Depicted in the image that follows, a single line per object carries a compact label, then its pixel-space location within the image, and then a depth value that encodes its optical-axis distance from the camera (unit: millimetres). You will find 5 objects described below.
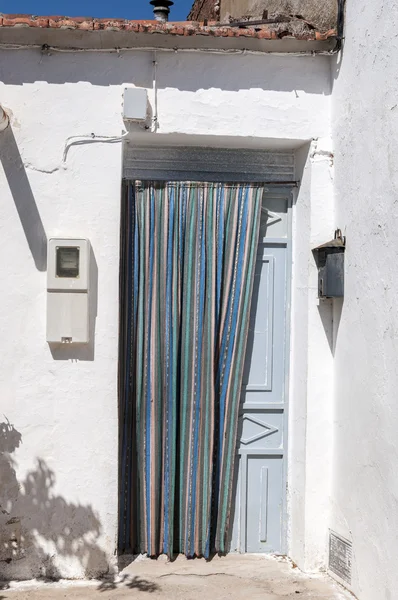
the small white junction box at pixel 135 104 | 5070
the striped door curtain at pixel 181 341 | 5383
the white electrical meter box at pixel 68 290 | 5031
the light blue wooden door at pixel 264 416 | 5551
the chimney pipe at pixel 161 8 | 7824
